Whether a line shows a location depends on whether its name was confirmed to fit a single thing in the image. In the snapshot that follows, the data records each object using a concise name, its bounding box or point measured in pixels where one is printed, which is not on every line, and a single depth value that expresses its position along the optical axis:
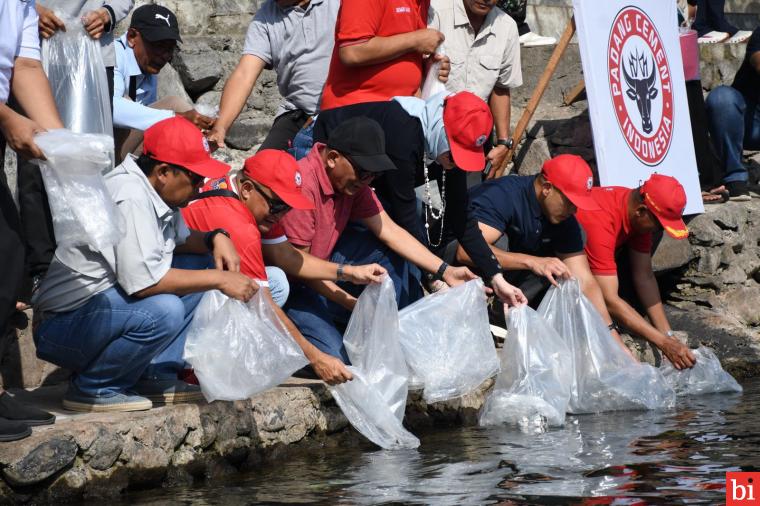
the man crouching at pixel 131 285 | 7.22
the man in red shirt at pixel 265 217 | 8.04
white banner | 12.45
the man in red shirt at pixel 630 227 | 11.12
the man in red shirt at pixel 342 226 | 8.62
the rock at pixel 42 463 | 6.50
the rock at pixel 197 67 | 13.52
